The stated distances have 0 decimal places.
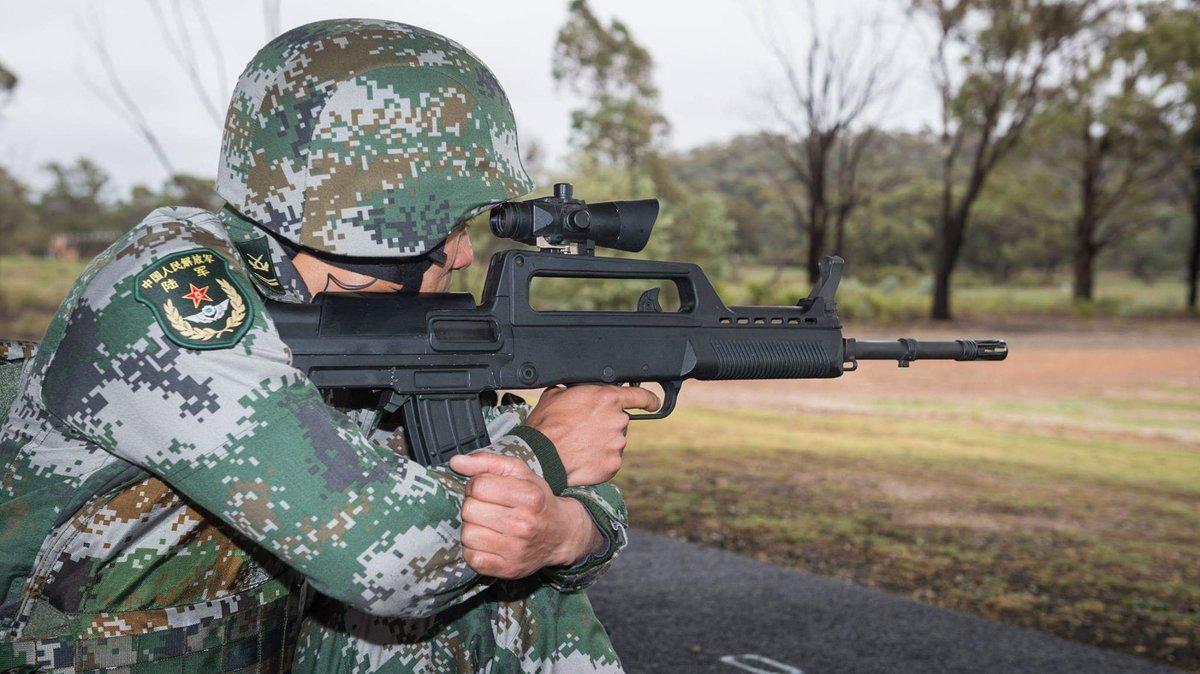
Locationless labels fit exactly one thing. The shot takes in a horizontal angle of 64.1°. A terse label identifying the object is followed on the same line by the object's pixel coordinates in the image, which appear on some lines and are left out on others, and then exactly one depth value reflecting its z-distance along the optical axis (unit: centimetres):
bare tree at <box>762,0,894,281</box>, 1105
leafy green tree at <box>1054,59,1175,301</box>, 1195
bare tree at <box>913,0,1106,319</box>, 1252
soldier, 96
